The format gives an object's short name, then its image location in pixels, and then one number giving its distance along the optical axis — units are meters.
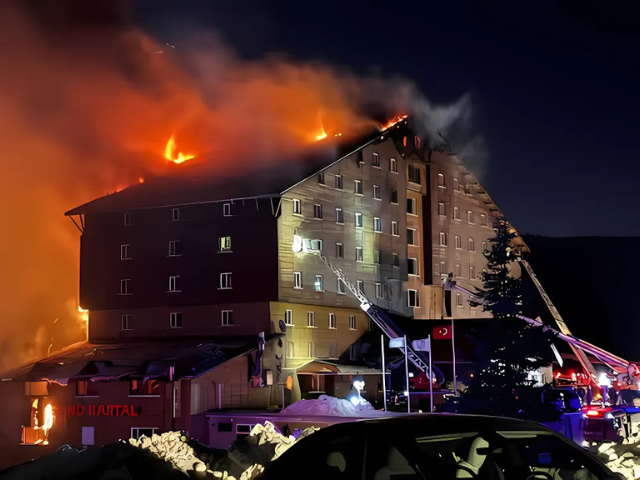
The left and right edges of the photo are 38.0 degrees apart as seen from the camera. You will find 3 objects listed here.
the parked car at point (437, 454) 7.00
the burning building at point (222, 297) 53.41
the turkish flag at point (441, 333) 55.06
